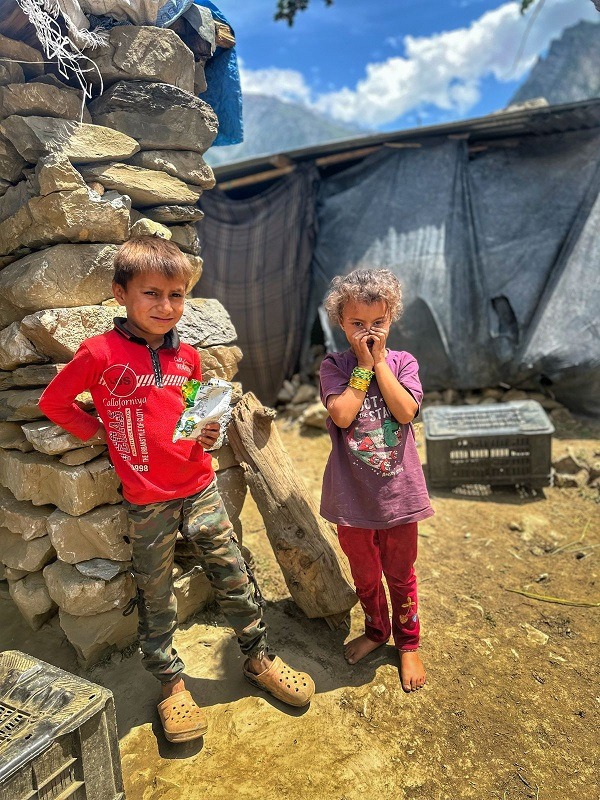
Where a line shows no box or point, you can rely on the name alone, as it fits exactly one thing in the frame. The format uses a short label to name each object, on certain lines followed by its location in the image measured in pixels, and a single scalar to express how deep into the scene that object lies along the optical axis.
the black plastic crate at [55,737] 1.38
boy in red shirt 1.92
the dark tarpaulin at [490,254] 5.61
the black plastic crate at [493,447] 4.23
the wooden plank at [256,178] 6.95
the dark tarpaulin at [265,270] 6.85
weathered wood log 2.54
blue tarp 2.89
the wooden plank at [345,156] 6.77
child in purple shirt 2.07
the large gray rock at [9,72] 2.15
